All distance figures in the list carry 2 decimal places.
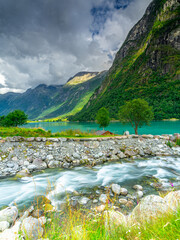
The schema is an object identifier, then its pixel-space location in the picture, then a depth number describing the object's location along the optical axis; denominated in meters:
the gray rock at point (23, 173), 8.74
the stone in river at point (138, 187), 6.61
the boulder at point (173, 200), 2.58
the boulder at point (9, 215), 4.08
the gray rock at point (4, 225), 3.70
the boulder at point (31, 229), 2.68
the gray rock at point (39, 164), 10.01
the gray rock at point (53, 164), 10.40
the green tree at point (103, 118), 43.53
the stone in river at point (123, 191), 6.11
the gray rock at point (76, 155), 11.70
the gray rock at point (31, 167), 9.60
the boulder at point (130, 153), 13.31
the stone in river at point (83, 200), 5.42
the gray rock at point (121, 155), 12.88
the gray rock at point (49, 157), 10.96
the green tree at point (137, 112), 28.84
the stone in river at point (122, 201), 5.34
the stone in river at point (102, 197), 5.46
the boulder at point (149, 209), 2.56
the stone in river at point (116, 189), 6.11
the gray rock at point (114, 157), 12.45
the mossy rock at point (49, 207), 4.65
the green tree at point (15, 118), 47.09
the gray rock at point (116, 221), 2.45
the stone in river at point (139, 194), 5.88
